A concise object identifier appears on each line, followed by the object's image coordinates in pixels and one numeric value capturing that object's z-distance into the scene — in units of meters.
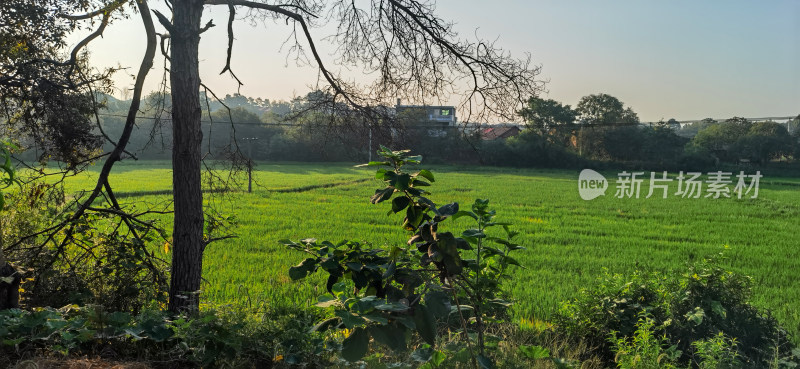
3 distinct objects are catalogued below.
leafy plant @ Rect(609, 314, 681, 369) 3.22
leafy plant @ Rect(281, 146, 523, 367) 1.63
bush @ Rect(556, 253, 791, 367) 3.96
